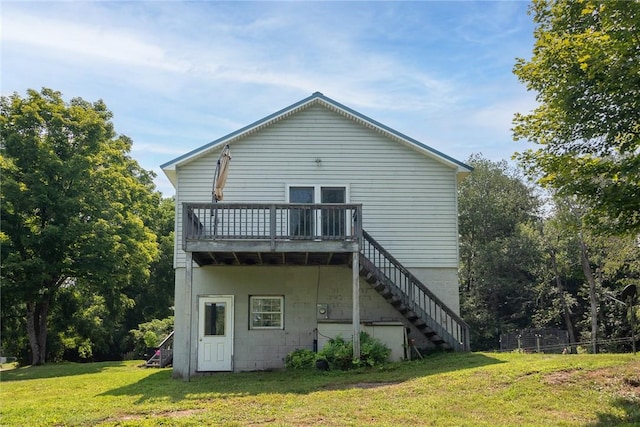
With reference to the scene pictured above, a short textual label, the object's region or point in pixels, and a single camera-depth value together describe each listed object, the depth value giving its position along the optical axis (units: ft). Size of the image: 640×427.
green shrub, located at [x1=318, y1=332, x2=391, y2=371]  44.19
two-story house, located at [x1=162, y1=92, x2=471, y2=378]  50.90
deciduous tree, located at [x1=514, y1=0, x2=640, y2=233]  29.68
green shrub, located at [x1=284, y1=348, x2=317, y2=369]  47.09
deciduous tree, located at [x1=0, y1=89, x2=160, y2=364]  75.46
